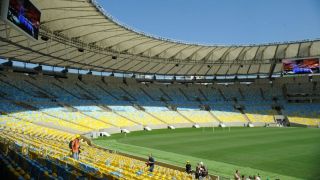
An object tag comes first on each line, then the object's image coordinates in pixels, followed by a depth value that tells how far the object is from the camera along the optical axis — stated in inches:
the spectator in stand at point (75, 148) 461.2
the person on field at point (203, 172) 501.6
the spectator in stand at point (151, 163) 546.9
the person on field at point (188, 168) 559.6
